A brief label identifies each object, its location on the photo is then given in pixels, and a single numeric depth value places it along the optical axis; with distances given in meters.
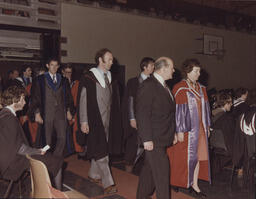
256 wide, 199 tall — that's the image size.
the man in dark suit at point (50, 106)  3.88
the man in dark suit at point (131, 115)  4.00
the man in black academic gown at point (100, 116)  3.27
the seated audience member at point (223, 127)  3.58
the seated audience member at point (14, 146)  2.50
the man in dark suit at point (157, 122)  2.65
